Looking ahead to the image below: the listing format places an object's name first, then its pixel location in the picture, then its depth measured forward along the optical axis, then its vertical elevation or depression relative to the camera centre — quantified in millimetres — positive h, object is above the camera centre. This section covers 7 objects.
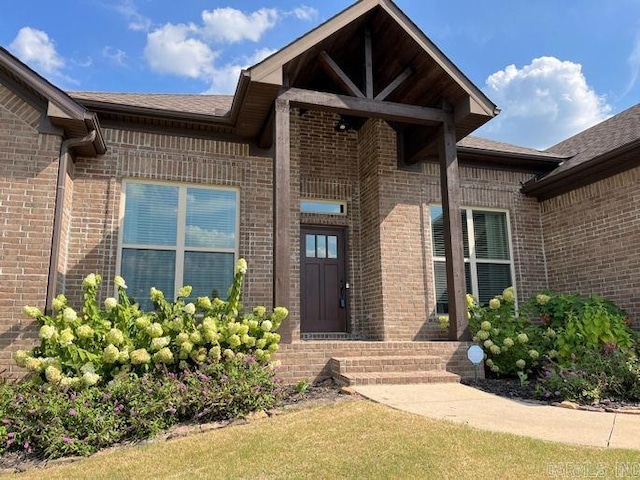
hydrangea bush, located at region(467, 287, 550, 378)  7203 -435
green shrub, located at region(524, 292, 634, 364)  6965 -250
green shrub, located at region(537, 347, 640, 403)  5699 -807
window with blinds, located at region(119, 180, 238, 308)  7728 +1153
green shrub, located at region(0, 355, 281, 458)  4395 -848
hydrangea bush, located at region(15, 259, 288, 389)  5207 -261
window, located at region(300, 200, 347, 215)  9180 +1900
